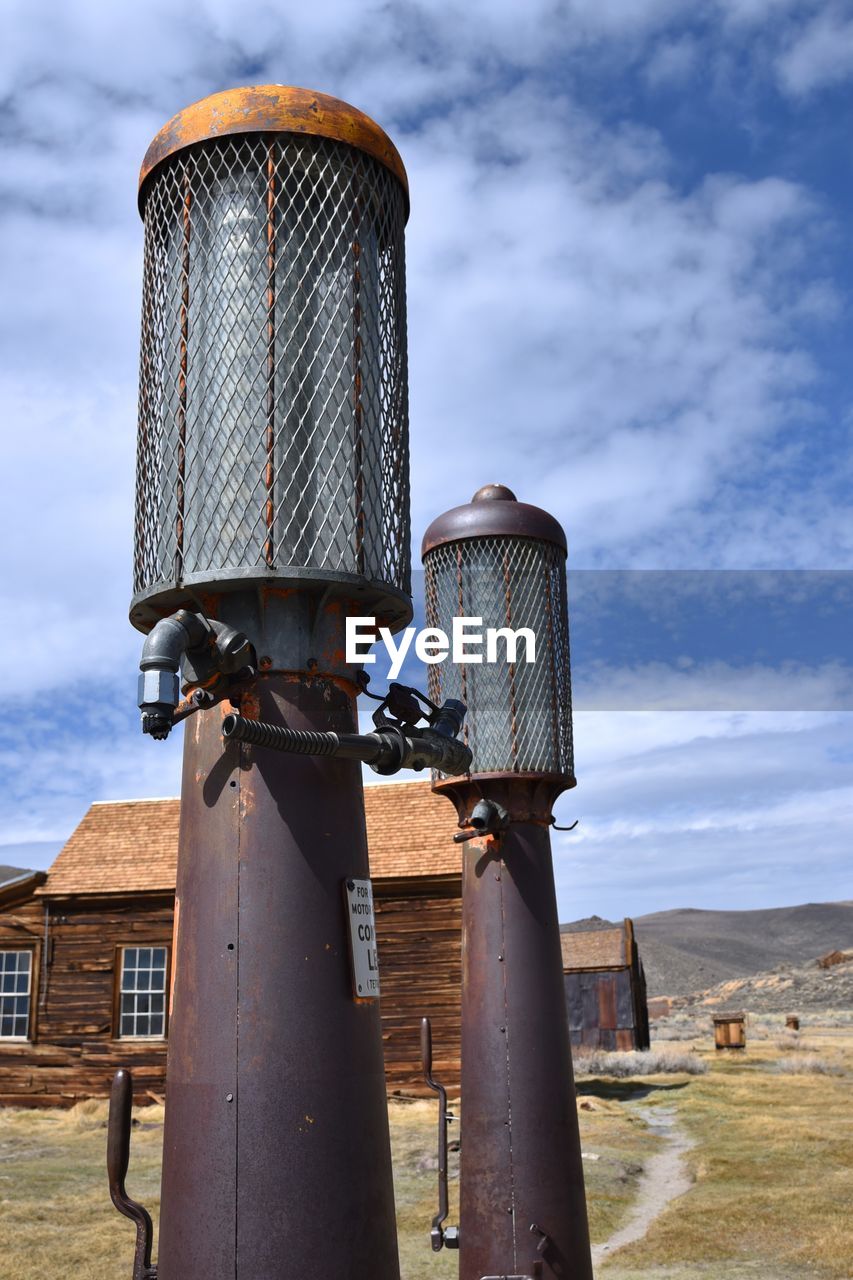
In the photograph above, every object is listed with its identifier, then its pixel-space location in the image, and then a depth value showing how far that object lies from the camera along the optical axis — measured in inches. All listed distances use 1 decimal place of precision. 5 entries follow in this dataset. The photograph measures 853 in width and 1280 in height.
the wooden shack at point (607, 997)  1138.7
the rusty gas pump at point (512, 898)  286.8
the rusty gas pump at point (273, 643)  140.5
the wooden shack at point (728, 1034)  1211.2
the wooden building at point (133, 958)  781.9
